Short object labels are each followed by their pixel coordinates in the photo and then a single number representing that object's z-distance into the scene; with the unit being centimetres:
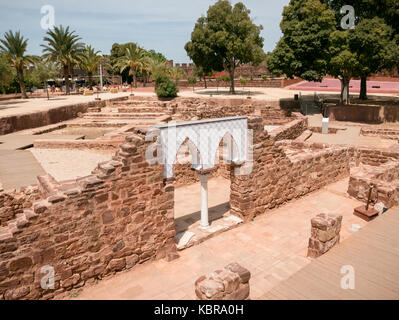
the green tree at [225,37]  3144
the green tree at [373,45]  2048
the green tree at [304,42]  2325
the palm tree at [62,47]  3756
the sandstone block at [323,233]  645
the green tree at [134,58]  4755
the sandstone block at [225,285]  452
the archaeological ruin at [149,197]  538
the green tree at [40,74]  4692
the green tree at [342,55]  2134
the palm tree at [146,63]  4662
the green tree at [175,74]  4931
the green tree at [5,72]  2858
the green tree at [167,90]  3497
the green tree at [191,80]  4544
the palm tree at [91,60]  4455
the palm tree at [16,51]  3351
